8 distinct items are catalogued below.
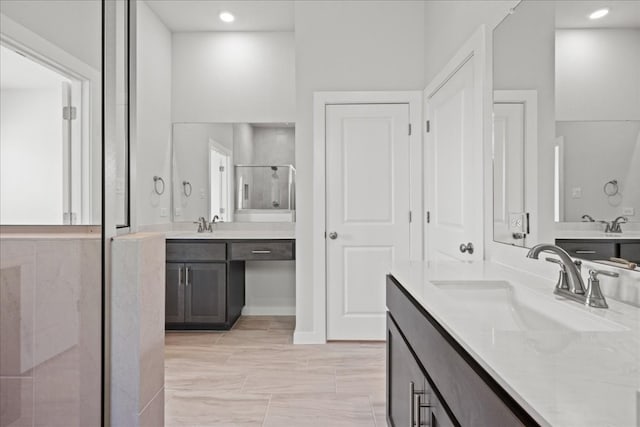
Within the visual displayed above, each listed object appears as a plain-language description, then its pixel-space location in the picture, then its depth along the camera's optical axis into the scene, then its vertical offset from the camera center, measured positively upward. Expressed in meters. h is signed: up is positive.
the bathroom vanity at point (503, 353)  0.60 -0.26
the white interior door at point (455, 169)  2.33 +0.25
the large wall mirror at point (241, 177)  4.29 +0.31
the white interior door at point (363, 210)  3.52 -0.01
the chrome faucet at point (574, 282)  1.17 -0.21
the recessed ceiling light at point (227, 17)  3.95 +1.77
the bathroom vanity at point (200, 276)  3.71 -0.58
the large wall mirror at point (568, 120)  1.23 +0.30
